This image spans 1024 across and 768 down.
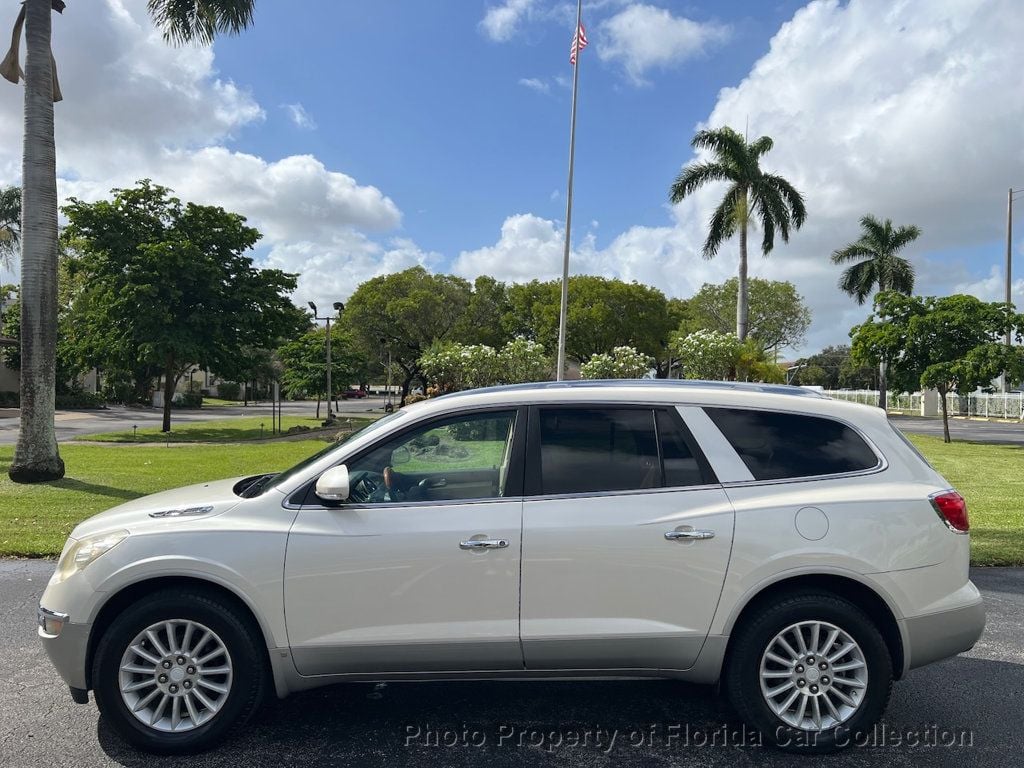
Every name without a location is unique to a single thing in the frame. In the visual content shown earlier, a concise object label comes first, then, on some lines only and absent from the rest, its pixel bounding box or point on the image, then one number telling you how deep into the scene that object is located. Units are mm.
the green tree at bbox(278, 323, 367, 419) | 39375
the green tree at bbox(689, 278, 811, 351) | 55469
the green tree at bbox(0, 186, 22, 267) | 41625
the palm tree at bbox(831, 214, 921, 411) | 41750
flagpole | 19625
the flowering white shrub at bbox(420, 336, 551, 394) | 23391
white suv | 3258
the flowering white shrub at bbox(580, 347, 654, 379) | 24431
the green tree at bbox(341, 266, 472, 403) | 45812
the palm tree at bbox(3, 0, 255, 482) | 11070
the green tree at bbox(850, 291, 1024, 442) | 23522
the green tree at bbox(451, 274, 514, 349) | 46375
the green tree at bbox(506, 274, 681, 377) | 47906
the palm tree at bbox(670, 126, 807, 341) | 30000
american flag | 18938
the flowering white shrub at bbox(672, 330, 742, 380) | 27891
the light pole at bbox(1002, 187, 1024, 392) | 34562
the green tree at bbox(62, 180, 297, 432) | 24453
